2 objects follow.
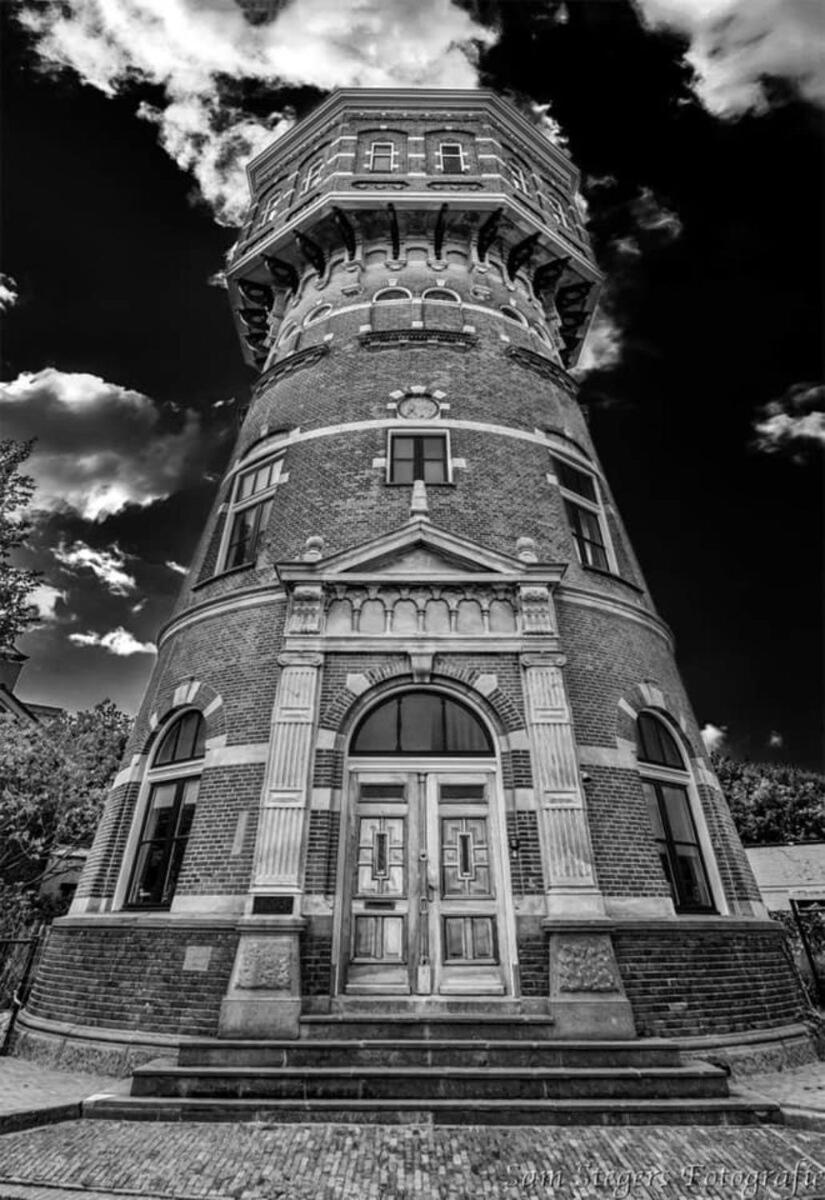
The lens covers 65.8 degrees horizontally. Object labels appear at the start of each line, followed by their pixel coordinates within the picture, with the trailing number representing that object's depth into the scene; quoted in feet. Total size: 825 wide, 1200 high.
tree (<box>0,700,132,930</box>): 54.16
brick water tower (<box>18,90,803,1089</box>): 26.27
